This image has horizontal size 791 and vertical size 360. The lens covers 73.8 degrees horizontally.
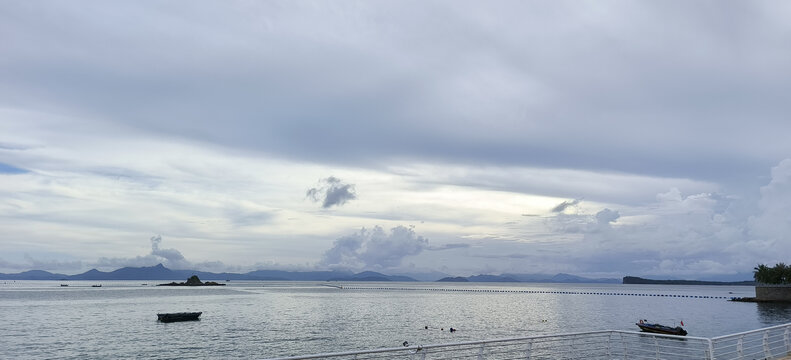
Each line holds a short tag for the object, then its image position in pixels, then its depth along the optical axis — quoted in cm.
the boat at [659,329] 6543
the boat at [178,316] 8119
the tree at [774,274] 12994
